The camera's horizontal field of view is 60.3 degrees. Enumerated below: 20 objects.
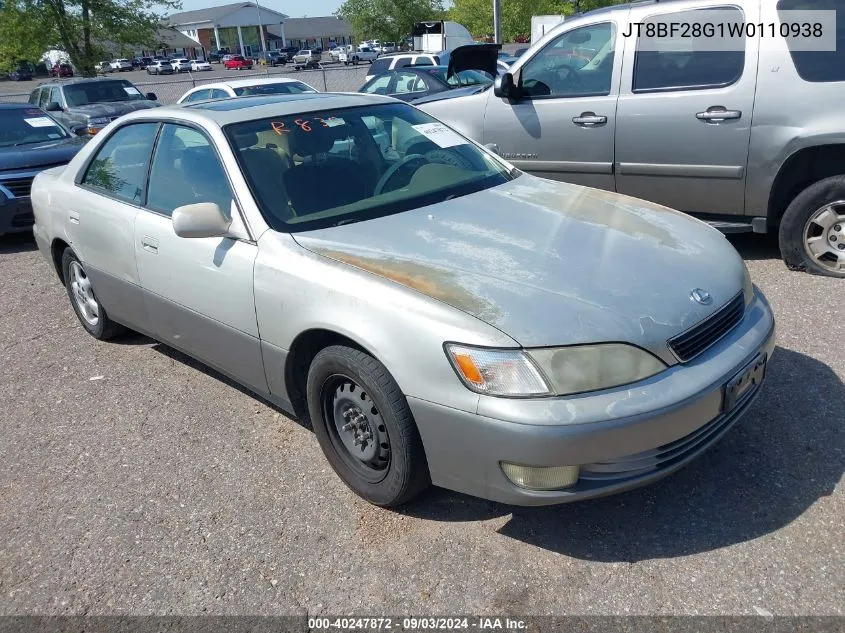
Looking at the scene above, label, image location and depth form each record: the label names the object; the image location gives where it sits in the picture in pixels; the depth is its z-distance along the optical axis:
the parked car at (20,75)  58.19
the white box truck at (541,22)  23.64
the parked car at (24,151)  8.08
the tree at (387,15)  44.09
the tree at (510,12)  36.16
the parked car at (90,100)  13.37
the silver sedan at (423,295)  2.51
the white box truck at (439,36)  25.82
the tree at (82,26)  21.75
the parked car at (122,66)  63.66
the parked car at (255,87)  11.65
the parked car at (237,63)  62.60
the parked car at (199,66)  63.25
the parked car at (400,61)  17.19
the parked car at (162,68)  61.19
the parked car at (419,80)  12.62
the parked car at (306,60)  56.30
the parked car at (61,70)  55.59
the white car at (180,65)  63.16
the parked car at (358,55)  54.00
